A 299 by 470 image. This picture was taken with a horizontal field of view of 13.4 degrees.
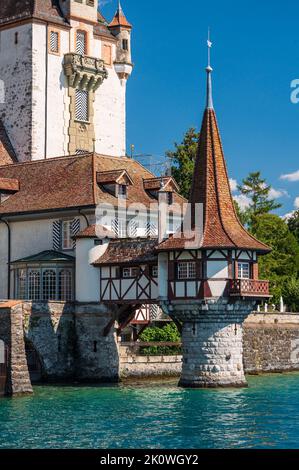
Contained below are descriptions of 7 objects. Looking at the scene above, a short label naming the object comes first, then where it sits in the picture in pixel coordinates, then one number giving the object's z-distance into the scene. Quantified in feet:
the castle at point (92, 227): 181.06
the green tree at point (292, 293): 276.62
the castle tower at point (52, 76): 249.96
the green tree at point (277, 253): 279.49
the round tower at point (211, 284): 179.93
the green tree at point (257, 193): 293.02
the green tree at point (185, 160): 276.21
